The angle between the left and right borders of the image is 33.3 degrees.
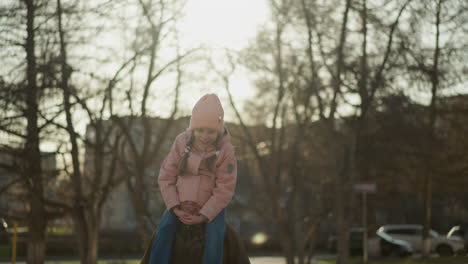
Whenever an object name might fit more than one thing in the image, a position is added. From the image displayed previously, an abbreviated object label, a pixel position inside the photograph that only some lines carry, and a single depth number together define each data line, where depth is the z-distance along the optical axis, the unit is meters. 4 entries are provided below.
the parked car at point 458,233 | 40.34
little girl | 5.94
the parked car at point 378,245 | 37.91
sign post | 23.42
